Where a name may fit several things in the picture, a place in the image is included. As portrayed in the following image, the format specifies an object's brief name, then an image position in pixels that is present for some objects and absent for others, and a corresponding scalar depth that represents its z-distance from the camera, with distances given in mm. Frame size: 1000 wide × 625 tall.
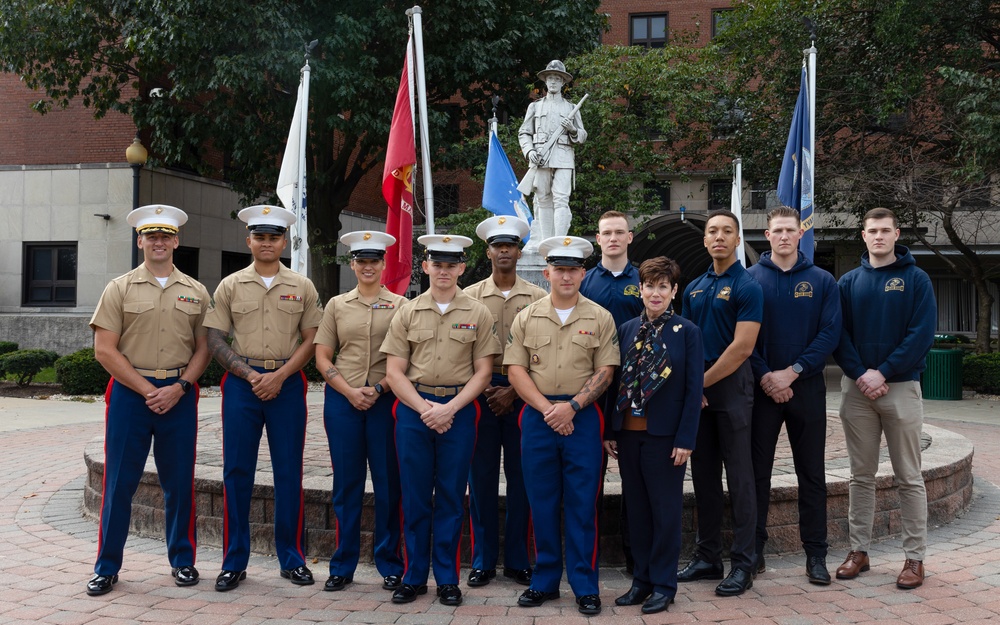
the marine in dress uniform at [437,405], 4770
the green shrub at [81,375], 15867
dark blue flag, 10703
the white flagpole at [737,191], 16812
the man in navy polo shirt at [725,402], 4867
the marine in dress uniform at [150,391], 4934
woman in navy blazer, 4555
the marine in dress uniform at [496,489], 5070
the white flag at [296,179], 10258
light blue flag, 9945
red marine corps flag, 7910
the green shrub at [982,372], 17453
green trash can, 16750
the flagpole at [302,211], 9930
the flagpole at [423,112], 8242
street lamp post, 20531
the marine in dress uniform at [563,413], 4621
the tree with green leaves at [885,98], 16812
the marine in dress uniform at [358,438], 4996
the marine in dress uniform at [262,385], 5031
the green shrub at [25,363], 16219
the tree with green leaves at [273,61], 16500
